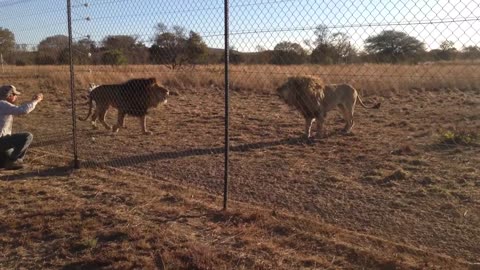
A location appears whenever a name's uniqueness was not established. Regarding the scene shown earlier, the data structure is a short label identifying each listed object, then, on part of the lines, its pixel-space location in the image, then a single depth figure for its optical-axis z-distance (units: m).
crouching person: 7.17
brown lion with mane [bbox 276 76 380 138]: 10.20
